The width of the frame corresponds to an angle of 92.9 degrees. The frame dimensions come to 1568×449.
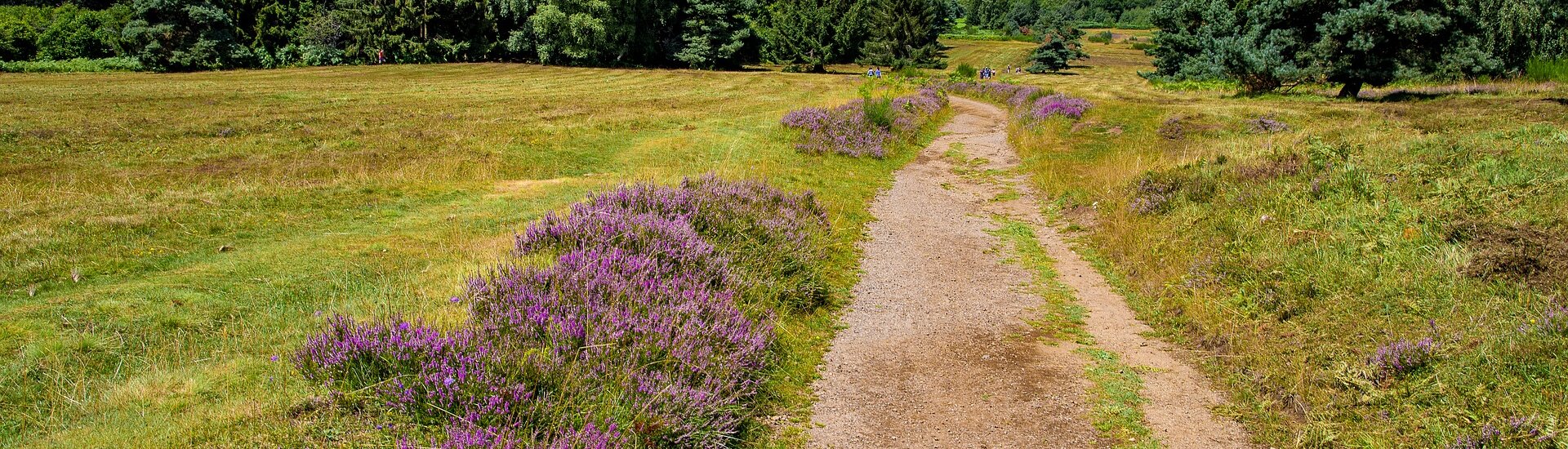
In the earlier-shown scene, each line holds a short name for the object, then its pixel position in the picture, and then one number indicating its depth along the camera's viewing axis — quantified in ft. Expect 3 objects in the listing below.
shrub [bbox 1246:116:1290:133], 55.88
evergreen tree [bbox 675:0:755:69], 217.97
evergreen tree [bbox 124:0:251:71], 164.66
